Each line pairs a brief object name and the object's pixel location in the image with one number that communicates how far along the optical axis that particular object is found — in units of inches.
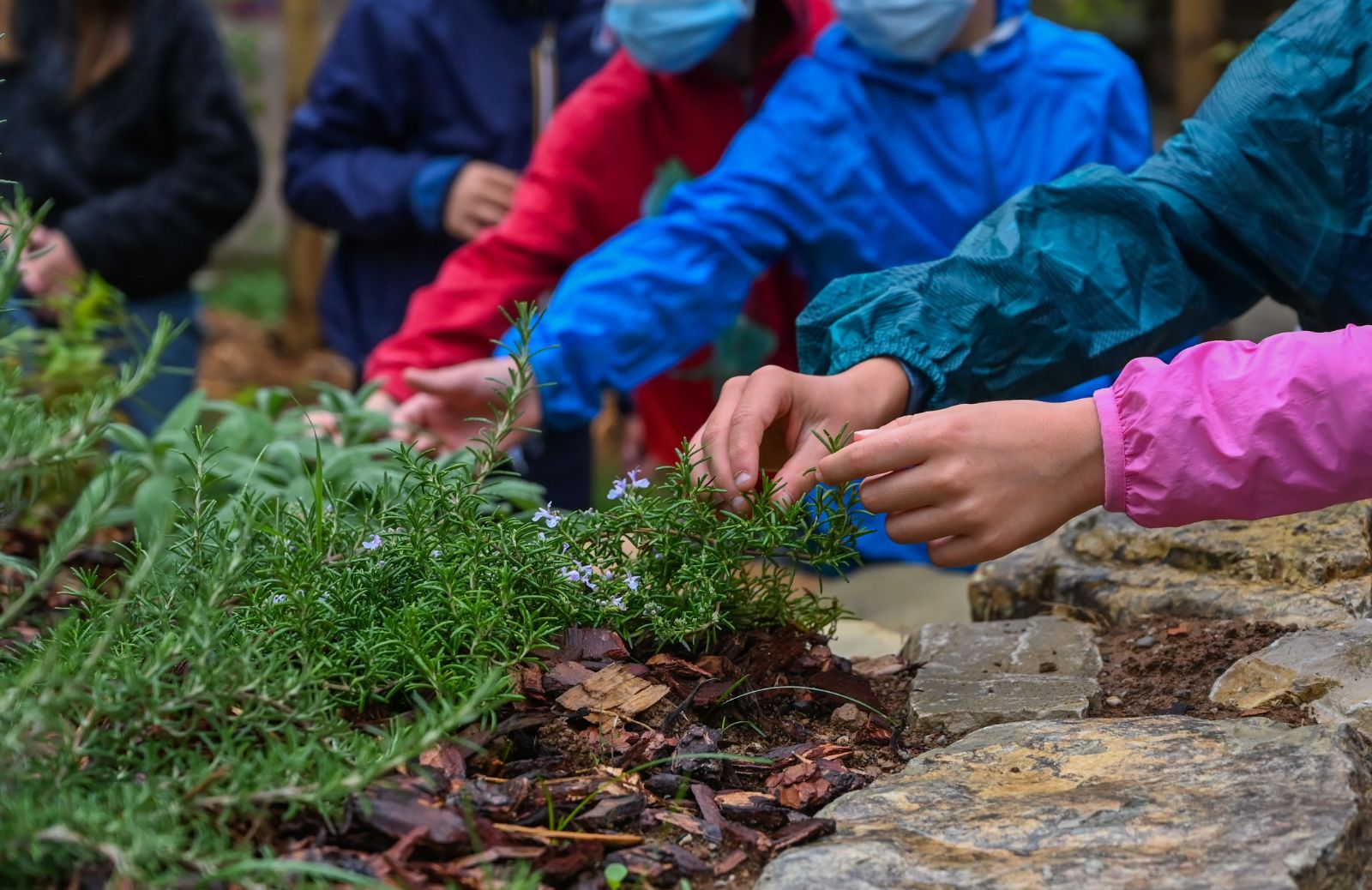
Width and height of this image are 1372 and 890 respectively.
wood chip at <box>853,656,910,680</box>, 57.7
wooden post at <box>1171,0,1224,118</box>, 113.5
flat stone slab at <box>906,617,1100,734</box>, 54.4
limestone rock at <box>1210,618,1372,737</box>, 53.0
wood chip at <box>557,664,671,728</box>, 52.2
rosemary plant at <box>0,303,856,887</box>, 45.4
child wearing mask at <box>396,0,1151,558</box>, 72.3
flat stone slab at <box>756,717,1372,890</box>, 47.3
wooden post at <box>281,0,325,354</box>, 170.1
